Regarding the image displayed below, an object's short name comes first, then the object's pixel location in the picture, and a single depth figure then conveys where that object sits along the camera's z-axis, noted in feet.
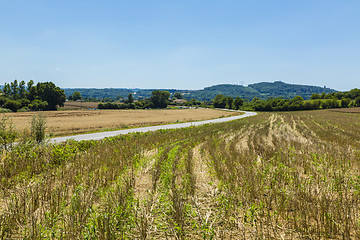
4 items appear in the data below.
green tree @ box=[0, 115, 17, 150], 41.78
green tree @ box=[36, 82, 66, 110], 324.60
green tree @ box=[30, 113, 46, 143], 59.49
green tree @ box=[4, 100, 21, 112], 264.11
